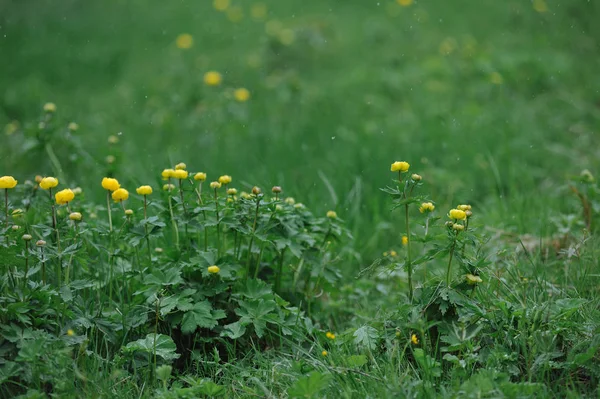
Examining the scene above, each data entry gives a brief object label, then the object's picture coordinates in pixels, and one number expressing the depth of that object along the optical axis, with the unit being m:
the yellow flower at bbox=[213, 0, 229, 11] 13.93
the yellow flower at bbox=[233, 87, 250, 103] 10.00
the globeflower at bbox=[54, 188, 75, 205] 4.67
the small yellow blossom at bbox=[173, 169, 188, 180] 4.91
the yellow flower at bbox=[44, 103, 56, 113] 6.98
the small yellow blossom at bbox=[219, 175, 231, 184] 5.12
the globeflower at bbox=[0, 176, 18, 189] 4.66
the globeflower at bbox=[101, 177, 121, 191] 4.86
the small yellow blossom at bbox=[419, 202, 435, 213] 4.77
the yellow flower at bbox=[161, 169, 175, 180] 5.04
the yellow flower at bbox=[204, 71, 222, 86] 10.22
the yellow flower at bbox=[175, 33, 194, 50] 12.37
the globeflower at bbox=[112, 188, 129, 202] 4.82
